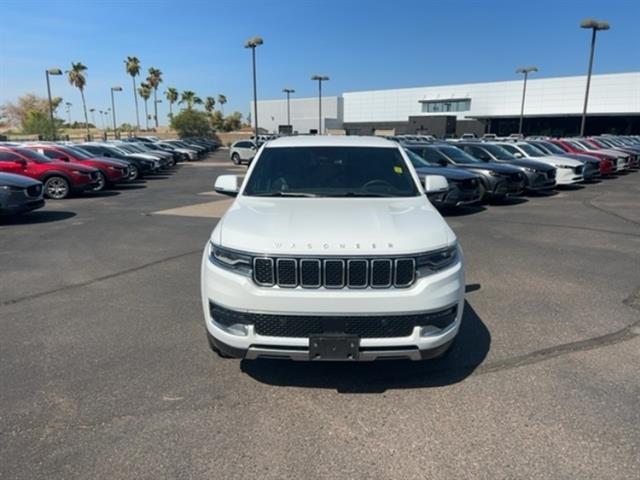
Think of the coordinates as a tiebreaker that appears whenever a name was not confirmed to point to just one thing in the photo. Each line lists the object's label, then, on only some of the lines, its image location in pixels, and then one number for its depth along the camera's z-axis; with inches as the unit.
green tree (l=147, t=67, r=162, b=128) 3836.1
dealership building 2669.8
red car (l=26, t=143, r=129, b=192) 672.4
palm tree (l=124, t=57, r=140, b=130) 3499.0
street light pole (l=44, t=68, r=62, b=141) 1247.0
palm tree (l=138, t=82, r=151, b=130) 4052.7
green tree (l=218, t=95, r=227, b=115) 4891.7
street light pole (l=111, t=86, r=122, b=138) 1845.7
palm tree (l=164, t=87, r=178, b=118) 4416.8
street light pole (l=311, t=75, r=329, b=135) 1800.0
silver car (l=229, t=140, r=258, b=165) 1386.6
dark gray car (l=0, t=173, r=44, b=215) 411.8
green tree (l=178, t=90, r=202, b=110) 4416.8
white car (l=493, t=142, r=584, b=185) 665.6
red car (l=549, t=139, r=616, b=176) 808.7
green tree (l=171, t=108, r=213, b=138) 3270.2
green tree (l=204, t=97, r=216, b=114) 4795.8
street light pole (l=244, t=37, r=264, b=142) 1121.4
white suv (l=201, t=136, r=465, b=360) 124.0
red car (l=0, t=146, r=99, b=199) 583.2
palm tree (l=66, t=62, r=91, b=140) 3280.0
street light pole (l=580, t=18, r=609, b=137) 1080.5
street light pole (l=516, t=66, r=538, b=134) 1803.6
